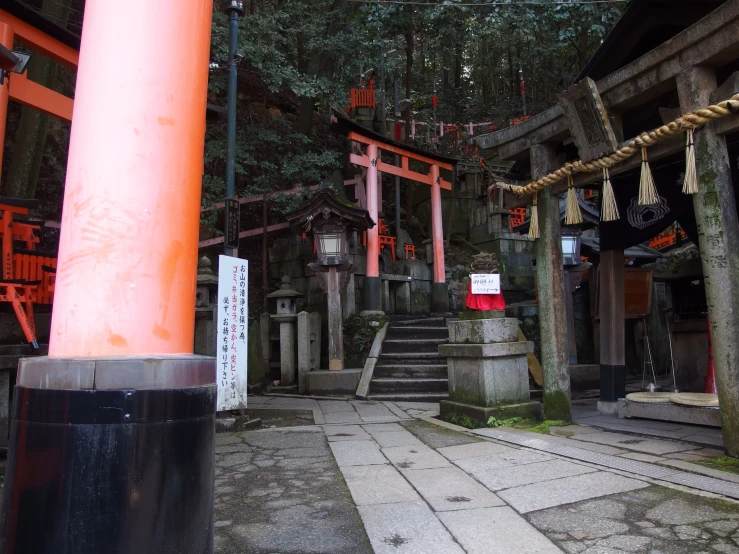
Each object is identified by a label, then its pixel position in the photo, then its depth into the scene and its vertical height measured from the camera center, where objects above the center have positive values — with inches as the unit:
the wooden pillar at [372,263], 475.5 +78.5
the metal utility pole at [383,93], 620.1 +351.5
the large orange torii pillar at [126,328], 58.1 +2.4
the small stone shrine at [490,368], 240.4 -12.8
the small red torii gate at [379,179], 475.2 +177.5
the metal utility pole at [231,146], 281.0 +114.5
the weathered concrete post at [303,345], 394.0 -0.6
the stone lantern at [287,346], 403.2 -1.4
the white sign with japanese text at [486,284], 257.9 +31.0
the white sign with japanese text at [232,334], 260.4 +5.9
